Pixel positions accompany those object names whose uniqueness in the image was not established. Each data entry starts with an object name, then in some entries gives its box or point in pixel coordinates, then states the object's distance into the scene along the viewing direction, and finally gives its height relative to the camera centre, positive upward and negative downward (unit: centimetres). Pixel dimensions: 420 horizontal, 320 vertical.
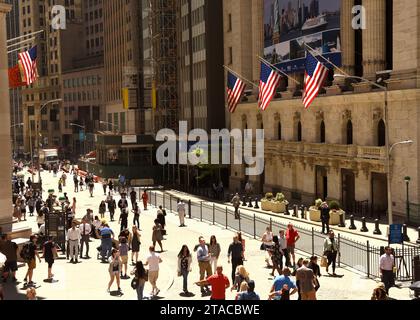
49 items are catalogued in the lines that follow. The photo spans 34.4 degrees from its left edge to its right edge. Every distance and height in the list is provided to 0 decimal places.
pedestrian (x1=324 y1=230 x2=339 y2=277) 2398 -455
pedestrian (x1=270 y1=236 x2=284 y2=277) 2392 -472
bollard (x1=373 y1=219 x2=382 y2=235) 3494 -565
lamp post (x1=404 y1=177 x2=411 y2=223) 3721 -364
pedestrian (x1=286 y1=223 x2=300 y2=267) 2520 -429
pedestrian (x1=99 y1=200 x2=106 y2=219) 4082 -488
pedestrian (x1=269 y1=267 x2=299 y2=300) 1652 -407
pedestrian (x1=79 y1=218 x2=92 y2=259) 2814 -441
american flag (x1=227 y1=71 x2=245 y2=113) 4892 +239
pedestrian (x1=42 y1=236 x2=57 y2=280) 2298 -427
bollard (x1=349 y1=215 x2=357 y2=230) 3719 -569
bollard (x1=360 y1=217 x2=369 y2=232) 3609 -568
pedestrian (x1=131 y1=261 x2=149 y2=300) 1931 -431
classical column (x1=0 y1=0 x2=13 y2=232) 2659 -48
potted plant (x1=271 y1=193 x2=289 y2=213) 4638 -558
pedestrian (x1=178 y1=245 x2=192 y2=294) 2131 -429
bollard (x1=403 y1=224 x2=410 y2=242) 3170 -547
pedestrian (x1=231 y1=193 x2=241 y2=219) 3997 -484
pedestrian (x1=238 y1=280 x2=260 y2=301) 1483 -375
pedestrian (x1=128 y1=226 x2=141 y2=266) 2625 -451
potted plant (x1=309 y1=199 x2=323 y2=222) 4109 -551
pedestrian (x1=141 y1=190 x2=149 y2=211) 4806 -516
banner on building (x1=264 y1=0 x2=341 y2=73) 4766 +701
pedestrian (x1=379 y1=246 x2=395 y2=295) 2069 -454
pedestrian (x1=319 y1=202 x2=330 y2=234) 3507 -483
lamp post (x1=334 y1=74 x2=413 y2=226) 3035 -356
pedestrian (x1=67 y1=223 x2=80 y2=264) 2648 -445
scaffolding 8262 +819
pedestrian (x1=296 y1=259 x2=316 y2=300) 1762 -419
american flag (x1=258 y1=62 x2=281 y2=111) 4347 +260
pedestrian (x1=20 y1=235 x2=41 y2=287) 2203 -417
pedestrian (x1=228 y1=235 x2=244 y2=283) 2253 -429
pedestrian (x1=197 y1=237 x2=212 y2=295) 2191 -431
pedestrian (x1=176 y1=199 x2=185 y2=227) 3934 -509
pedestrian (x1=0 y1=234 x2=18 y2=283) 2227 -408
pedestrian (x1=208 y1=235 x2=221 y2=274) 2327 -431
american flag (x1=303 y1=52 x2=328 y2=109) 3746 +251
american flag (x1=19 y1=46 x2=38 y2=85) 3519 +328
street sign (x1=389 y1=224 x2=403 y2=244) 2792 -470
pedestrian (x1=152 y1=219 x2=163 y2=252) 2928 -468
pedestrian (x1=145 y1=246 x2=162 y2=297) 2086 -427
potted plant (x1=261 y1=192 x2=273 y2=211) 4753 -559
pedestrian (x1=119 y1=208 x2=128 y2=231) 3500 -472
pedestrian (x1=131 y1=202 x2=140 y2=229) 3663 -476
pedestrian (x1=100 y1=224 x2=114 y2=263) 2608 -445
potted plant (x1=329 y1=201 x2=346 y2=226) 3930 -550
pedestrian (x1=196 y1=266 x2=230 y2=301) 1731 -407
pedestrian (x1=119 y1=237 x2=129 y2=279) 2368 -440
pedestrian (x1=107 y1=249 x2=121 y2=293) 2113 -438
